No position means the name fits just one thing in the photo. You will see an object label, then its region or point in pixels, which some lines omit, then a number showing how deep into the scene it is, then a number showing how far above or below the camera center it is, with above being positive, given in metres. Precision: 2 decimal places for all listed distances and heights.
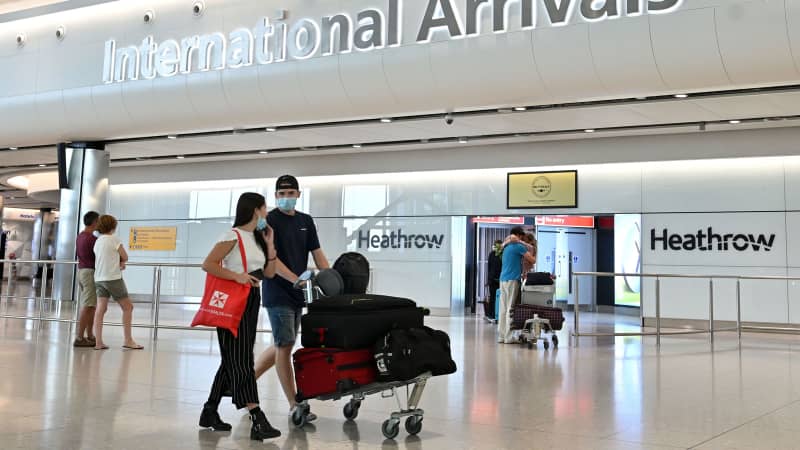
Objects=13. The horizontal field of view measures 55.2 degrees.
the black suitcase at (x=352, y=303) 4.31 -0.15
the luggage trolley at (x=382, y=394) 4.30 -0.70
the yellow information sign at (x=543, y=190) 15.51 +1.89
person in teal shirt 10.30 +0.02
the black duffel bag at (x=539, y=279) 10.39 +0.04
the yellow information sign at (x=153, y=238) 20.52 +0.93
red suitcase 4.25 -0.53
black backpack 4.62 +0.01
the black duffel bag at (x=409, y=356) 4.16 -0.43
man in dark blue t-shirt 4.82 -0.02
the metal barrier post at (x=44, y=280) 13.23 -0.19
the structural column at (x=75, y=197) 15.33 +1.47
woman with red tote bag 4.30 -0.07
